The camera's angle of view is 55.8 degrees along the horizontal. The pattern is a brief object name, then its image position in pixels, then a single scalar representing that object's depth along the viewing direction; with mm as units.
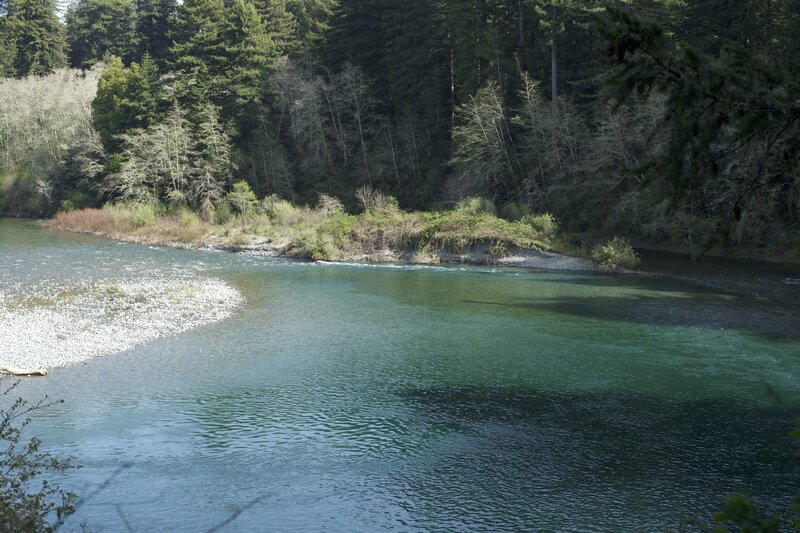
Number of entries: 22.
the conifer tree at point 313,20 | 60125
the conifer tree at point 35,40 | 82169
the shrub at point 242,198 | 52675
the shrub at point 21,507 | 6676
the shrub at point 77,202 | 58219
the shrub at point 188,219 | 50150
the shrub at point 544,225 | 39494
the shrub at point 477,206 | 41406
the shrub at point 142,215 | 51219
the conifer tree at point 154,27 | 86562
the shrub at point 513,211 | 41812
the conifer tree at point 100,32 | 90938
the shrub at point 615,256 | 35219
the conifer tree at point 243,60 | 57781
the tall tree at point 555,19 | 41938
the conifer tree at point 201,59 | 56594
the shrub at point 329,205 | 49753
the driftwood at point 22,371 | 18609
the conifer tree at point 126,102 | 57000
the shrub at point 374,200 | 44547
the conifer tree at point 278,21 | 69938
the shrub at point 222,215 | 51775
